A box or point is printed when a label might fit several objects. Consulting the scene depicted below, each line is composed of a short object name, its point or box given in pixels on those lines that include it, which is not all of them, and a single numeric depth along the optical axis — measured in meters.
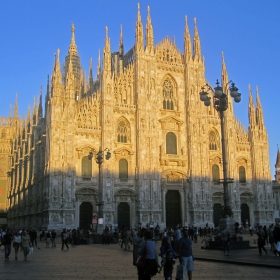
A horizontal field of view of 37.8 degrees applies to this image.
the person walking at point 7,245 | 19.09
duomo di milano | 40.97
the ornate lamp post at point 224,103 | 22.27
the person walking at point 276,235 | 18.02
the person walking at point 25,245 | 18.77
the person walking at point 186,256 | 11.11
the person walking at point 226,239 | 18.83
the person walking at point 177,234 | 20.12
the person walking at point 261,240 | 18.86
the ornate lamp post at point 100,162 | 30.81
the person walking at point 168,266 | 10.18
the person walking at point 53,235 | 28.05
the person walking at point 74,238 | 30.15
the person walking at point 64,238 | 25.70
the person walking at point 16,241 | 19.46
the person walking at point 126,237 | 25.72
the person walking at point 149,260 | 9.37
